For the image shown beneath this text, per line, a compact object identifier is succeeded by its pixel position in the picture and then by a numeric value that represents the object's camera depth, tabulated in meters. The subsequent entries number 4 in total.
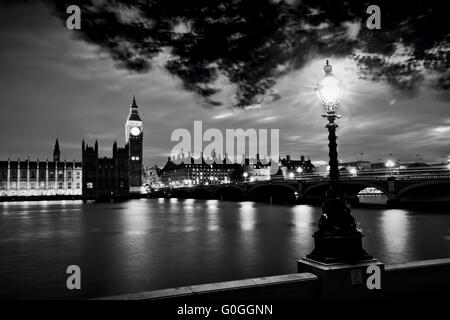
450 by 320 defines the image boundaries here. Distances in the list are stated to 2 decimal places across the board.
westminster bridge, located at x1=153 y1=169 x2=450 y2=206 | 49.97
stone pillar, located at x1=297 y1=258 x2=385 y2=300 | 6.11
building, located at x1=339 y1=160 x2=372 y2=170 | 153.38
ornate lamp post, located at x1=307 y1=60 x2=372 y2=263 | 6.56
